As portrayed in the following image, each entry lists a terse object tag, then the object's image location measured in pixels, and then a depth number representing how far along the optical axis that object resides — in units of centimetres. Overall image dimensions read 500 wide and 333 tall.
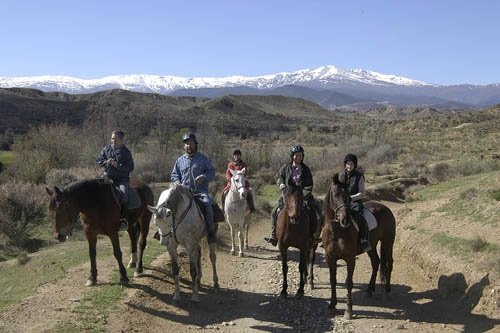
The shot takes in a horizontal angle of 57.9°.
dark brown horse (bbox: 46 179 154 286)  848
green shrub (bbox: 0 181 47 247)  1792
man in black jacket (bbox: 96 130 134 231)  962
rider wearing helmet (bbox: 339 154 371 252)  843
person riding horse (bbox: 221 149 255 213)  1402
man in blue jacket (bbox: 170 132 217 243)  916
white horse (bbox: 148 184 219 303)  809
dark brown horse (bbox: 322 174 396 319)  790
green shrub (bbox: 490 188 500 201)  1313
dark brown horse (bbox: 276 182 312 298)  901
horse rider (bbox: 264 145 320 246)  960
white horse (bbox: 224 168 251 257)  1345
